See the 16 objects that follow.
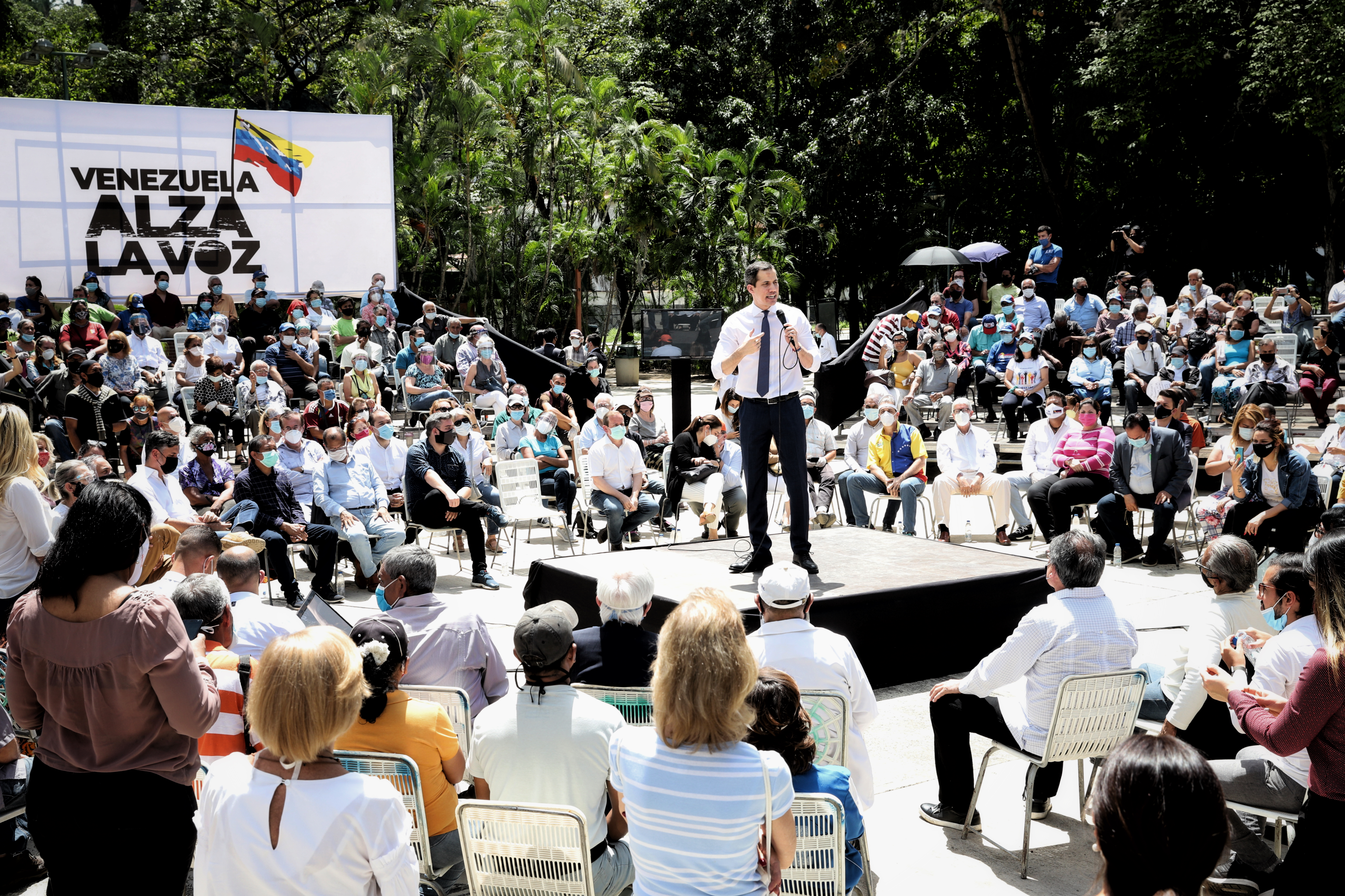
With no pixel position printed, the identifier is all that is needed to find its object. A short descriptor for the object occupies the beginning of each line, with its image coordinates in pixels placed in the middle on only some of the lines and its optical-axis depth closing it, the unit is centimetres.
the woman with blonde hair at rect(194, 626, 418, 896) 230
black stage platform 615
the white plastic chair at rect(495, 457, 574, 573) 969
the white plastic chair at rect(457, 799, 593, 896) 295
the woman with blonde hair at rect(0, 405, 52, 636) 455
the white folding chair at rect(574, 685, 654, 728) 390
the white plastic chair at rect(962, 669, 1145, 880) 407
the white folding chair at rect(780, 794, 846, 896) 294
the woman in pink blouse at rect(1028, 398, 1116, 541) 947
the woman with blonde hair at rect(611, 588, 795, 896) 252
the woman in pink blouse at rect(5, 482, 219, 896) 284
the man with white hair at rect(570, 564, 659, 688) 444
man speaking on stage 571
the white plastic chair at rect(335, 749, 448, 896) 321
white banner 1605
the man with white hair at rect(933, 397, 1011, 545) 1012
